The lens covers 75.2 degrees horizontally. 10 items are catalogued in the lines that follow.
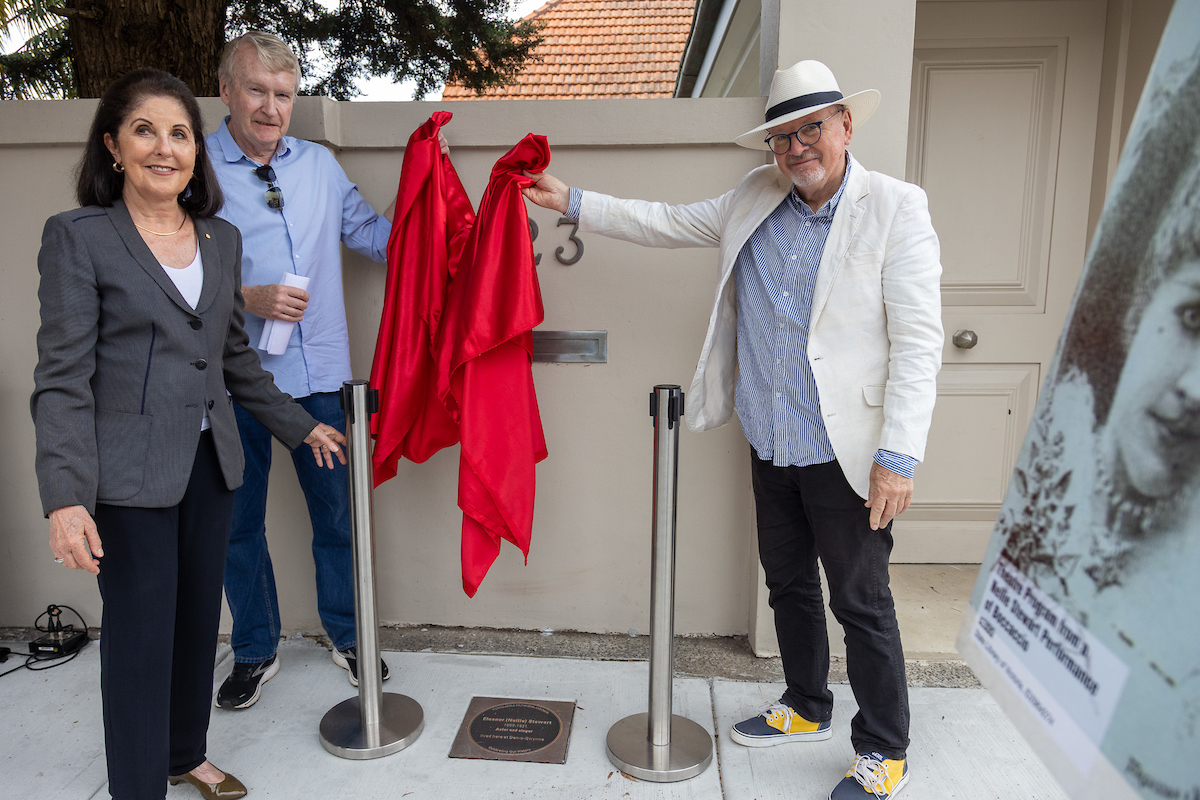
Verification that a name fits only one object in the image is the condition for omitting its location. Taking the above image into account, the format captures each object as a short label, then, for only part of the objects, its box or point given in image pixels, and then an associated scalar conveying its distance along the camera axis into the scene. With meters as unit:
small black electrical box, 3.11
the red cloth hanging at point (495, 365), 2.60
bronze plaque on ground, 2.53
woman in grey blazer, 1.77
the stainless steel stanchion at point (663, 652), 2.39
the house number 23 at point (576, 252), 3.03
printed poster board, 0.66
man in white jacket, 2.08
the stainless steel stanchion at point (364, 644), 2.45
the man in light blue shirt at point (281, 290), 2.55
